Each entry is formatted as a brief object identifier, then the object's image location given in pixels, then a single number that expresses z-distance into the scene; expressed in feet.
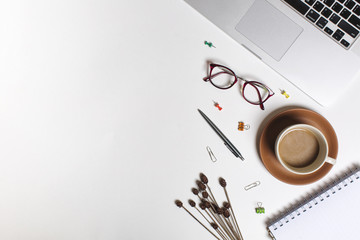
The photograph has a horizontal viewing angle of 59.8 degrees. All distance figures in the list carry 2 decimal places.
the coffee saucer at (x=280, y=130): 3.35
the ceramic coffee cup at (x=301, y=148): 3.24
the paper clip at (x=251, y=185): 3.54
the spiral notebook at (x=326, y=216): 3.45
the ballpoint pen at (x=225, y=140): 3.49
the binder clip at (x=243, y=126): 3.46
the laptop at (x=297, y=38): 3.09
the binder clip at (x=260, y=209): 3.54
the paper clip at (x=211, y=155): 3.55
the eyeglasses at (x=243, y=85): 3.42
